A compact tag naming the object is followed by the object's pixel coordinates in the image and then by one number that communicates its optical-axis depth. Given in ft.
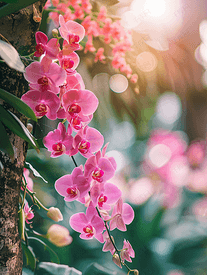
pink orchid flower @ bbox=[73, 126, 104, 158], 0.88
